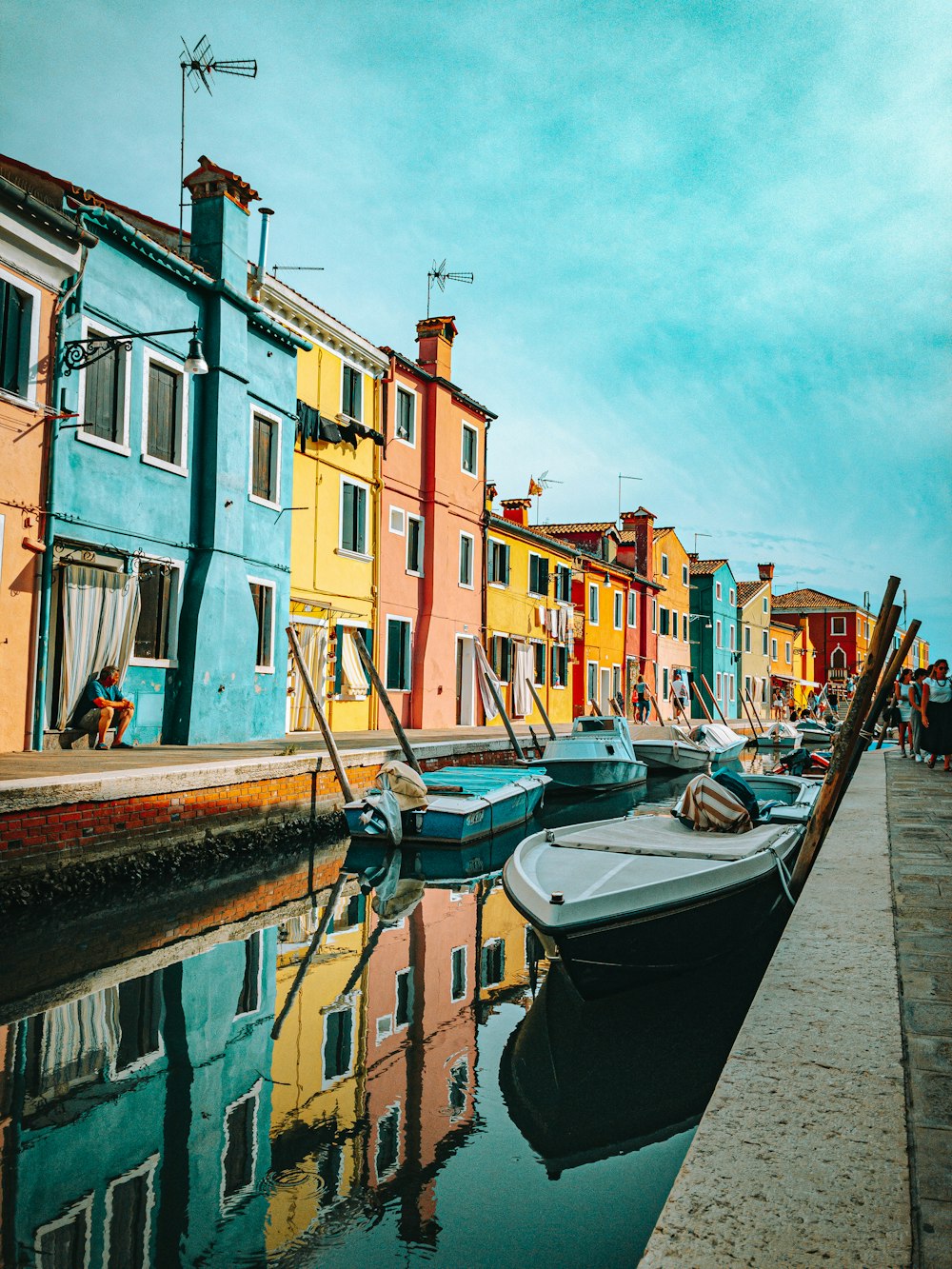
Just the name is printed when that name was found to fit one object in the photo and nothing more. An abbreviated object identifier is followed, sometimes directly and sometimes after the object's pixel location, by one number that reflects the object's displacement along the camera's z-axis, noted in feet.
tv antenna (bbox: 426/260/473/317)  82.58
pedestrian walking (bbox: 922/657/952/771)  47.32
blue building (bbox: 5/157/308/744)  41.73
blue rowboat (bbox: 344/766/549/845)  43.65
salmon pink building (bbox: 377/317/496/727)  73.15
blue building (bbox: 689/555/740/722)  161.68
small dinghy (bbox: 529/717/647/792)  64.39
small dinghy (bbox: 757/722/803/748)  124.47
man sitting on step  41.70
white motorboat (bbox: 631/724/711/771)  85.61
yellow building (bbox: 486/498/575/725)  91.30
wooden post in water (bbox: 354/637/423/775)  50.29
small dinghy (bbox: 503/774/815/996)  20.63
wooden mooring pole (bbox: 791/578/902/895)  27.96
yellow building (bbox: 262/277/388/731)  61.57
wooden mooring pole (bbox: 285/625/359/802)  43.57
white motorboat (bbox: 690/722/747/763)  90.48
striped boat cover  28.60
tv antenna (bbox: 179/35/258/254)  52.75
